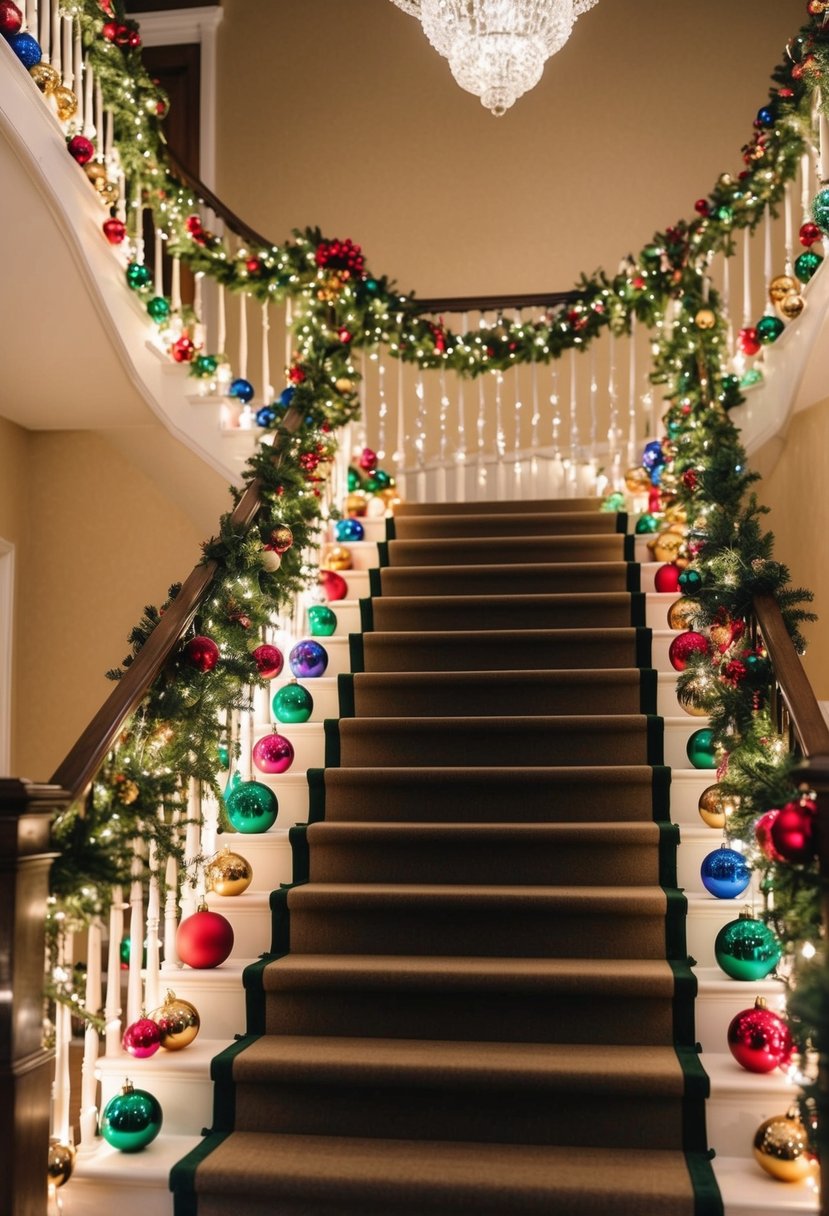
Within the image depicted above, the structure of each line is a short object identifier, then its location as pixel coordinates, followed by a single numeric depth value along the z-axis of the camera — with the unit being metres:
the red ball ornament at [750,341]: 5.27
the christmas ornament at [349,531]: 5.68
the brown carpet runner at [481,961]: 2.75
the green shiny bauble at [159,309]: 5.36
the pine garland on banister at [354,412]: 2.92
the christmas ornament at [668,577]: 4.88
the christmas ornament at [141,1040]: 3.06
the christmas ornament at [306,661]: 4.62
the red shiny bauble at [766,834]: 2.52
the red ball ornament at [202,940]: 3.36
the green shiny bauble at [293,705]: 4.38
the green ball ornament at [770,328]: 5.11
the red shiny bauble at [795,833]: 2.44
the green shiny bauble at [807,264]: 4.71
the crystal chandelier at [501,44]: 4.83
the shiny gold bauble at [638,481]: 5.85
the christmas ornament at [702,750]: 3.92
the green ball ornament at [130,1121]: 2.86
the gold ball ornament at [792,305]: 4.77
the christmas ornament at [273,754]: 4.11
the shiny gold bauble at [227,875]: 3.59
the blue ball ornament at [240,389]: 5.89
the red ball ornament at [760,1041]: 2.88
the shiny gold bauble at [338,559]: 5.45
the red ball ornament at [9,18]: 4.25
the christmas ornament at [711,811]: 3.63
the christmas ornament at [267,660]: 4.19
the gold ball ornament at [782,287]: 4.84
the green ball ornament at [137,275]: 5.14
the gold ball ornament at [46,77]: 4.50
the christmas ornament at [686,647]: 4.21
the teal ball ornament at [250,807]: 3.83
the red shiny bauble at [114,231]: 4.97
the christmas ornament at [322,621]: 4.96
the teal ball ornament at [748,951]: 3.12
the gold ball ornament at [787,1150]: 2.63
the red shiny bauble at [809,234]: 4.60
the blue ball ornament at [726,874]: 3.39
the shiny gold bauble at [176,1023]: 3.13
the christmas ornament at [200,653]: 3.45
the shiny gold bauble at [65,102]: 4.60
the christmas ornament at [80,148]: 4.65
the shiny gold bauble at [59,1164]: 2.68
